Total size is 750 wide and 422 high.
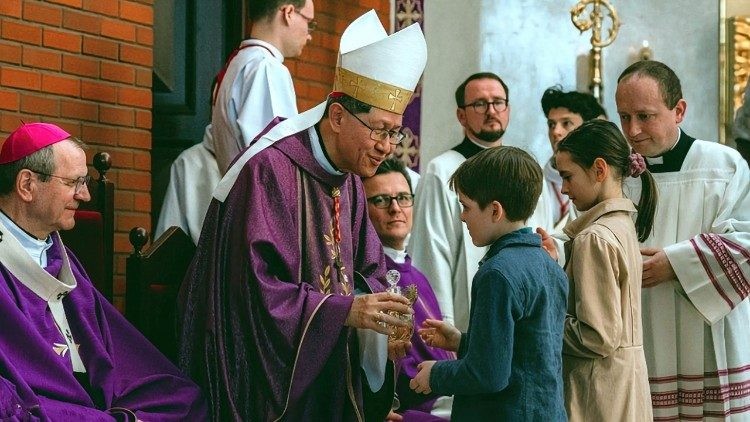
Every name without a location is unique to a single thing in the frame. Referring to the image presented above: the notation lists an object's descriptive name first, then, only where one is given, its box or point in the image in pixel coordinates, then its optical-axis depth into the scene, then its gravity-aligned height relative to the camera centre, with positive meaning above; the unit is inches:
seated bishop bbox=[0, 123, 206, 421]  160.6 -12.7
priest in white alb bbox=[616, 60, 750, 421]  204.8 -5.7
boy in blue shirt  154.2 -10.5
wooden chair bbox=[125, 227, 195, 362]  194.9 -10.2
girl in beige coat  173.5 -7.8
